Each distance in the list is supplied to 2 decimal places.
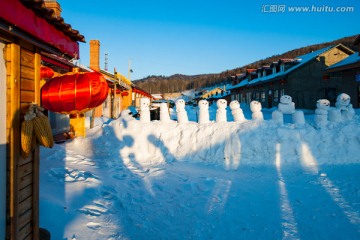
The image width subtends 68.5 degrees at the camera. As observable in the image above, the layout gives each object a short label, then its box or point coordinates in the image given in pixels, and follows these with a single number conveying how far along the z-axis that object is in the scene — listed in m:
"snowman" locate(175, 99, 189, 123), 10.54
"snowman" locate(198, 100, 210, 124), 10.27
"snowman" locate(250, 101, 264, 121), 9.81
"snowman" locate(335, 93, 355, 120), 9.79
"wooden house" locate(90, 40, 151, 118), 19.49
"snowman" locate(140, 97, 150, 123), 10.51
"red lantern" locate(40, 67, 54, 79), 6.79
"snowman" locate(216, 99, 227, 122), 10.17
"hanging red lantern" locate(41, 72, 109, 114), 3.50
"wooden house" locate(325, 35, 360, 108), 16.91
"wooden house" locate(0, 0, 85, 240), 2.70
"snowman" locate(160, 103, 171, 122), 10.58
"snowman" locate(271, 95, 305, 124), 9.64
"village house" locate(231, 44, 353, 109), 25.55
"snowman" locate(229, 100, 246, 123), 10.06
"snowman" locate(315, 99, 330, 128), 9.54
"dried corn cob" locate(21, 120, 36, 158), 2.87
